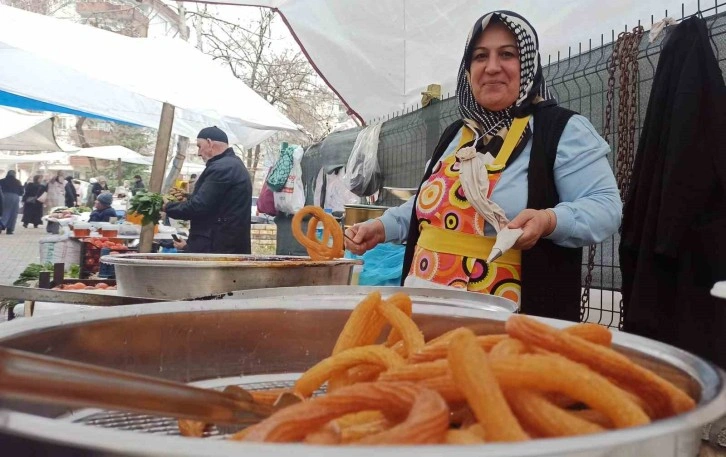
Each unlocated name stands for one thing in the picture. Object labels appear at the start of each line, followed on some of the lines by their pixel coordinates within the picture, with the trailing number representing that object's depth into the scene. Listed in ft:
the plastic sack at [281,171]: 25.80
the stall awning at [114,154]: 57.57
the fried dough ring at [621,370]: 1.62
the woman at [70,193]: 57.21
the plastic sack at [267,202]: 26.78
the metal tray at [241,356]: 1.05
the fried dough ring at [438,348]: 1.77
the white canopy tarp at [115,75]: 16.89
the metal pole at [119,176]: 76.32
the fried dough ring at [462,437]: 1.32
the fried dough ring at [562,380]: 1.46
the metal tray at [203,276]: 4.29
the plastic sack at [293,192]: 25.43
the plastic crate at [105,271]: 14.24
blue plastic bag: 9.65
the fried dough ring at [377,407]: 1.22
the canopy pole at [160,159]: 15.88
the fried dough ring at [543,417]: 1.42
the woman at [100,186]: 49.46
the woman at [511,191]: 5.68
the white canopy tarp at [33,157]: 58.52
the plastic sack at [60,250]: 18.01
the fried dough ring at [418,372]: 1.62
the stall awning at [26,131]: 38.04
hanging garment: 7.01
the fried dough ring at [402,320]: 2.09
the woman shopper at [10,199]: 49.49
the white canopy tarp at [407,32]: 10.54
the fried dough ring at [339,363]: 1.96
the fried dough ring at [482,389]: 1.35
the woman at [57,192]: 56.75
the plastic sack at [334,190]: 21.99
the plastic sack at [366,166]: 19.02
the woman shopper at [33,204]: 54.39
